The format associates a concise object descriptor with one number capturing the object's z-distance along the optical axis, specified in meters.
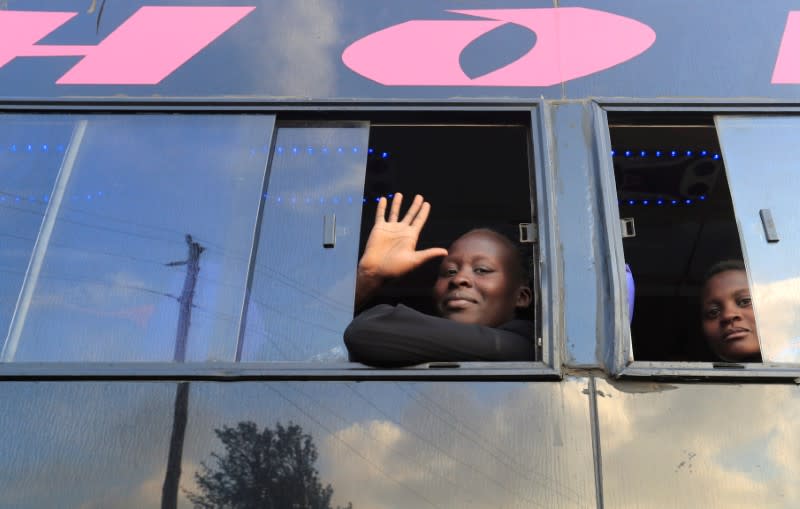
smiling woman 2.07
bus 1.94
